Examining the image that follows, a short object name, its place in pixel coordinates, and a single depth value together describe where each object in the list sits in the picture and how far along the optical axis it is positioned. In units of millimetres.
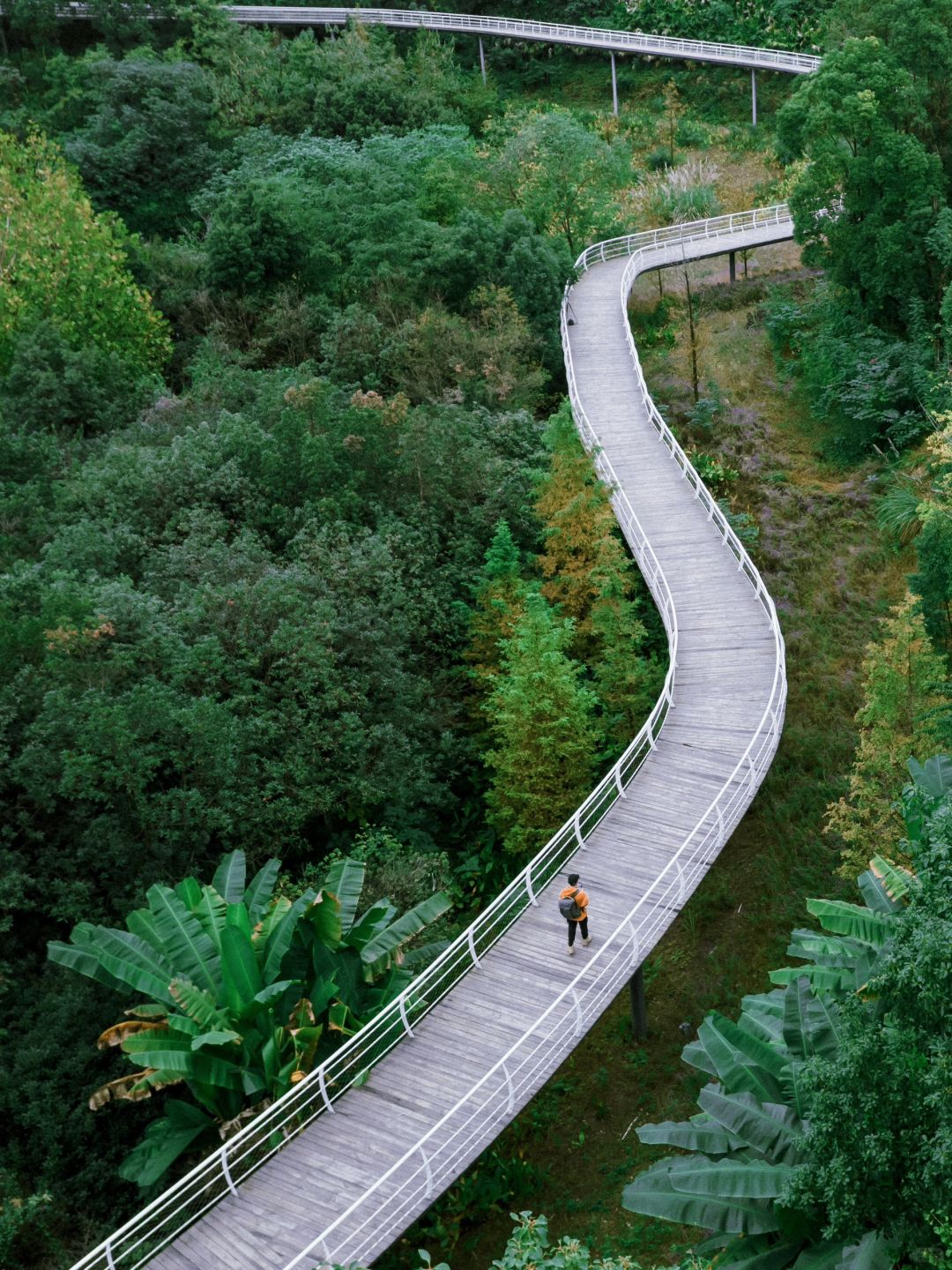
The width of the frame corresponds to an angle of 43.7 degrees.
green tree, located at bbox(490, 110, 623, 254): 36844
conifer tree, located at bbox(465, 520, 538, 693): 22594
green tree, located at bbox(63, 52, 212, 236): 41094
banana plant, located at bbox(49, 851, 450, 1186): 14000
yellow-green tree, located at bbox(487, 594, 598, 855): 19844
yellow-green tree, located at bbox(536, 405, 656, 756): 21609
